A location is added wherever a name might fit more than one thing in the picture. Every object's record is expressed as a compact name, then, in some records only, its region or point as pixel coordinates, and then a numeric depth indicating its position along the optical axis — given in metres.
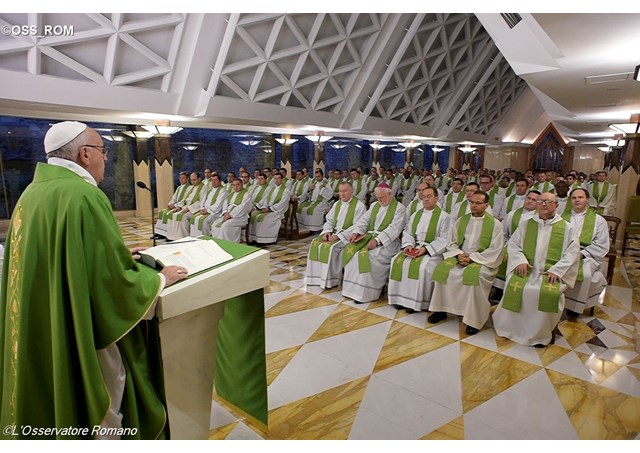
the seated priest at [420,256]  4.98
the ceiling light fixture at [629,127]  7.12
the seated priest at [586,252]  4.69
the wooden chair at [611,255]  5.82
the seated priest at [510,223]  5.23
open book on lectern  2.01
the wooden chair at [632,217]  7.90
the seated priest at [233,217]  8.52
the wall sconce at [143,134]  8.41
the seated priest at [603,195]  9.16
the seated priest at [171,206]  9.95
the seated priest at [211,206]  8.97
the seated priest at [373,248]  5.41
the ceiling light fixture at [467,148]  22.86
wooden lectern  1.91
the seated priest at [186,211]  9.48
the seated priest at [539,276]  4.08
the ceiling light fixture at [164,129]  8.26
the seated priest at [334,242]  5.93
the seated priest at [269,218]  9.23
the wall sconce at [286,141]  15.88
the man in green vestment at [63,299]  1.74
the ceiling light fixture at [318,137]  15.11
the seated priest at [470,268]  4.46
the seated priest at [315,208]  10.59
